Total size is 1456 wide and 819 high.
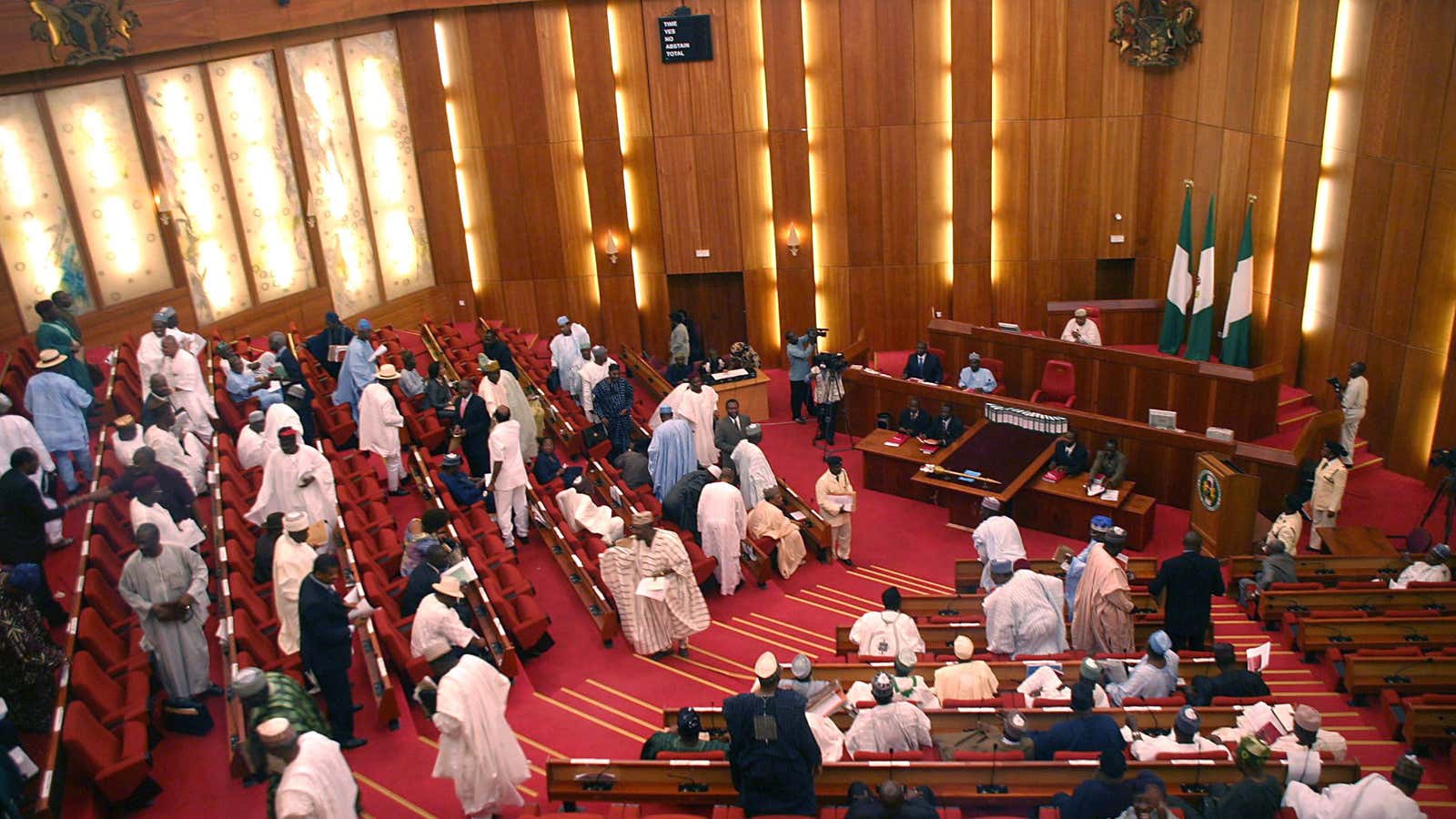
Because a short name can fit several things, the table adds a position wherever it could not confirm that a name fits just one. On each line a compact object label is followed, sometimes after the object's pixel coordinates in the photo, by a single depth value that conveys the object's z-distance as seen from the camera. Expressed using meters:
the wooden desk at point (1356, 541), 10.00
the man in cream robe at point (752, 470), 10.54
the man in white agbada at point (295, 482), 8.47
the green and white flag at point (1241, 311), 13.03
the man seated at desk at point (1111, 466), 11.26
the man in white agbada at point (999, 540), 9.07
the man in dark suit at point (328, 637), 6.45
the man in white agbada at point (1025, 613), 8.04
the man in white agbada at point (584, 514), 9.59
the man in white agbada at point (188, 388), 9.87
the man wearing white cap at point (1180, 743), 6.14
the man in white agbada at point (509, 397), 11.07
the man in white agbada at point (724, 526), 9.47
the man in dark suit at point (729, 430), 11.16
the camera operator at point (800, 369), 14.11
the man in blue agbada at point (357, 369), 11.35
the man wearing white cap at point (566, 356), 13.72
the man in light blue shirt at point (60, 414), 8.67
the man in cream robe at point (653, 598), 8.41
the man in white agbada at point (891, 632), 7.76
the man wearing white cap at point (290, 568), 7.14
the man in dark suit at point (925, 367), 13.65
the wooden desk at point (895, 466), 12.41
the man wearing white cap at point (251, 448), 9.47
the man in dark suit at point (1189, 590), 7.98
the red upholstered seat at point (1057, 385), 13.01
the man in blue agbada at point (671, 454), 10.94
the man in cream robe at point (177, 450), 8.68
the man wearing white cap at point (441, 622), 6.59
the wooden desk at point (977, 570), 9.41
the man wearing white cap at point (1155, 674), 7.03
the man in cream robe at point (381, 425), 10.23
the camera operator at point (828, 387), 13.34
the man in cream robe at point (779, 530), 10.11
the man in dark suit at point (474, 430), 10.52
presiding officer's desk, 11.79
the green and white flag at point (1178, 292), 14.05
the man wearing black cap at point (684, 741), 6.22
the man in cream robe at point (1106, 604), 8.05
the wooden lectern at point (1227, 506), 10.20
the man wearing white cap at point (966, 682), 7.17
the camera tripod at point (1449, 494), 9.77
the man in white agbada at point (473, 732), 5.88
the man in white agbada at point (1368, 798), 5.38
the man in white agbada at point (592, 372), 12.93
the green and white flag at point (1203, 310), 13.64
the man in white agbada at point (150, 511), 7.42
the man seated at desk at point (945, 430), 12.74
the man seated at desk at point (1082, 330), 13.62
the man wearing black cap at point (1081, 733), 6.14
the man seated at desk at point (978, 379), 13.52
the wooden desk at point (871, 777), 5.89
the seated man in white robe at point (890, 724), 6.44
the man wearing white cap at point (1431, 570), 8.66
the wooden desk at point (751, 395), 14.34
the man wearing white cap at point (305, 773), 4.95
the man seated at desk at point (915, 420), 12.91
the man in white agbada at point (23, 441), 8.16
